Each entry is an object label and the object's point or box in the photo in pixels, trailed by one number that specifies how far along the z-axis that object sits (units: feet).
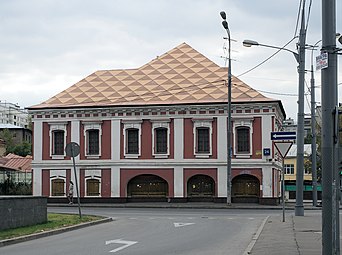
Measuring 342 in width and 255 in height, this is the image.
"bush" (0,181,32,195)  168.55
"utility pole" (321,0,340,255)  33.94
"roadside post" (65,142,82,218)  81.15
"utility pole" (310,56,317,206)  134.00
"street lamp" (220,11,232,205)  133.69
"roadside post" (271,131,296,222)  75.92
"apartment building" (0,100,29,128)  513.21
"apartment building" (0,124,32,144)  369.71
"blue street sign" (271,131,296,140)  76.18
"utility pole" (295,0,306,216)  87.25
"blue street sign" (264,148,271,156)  143.64
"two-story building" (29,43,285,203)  145.59
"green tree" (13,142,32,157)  321.73
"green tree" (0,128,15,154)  324.39
